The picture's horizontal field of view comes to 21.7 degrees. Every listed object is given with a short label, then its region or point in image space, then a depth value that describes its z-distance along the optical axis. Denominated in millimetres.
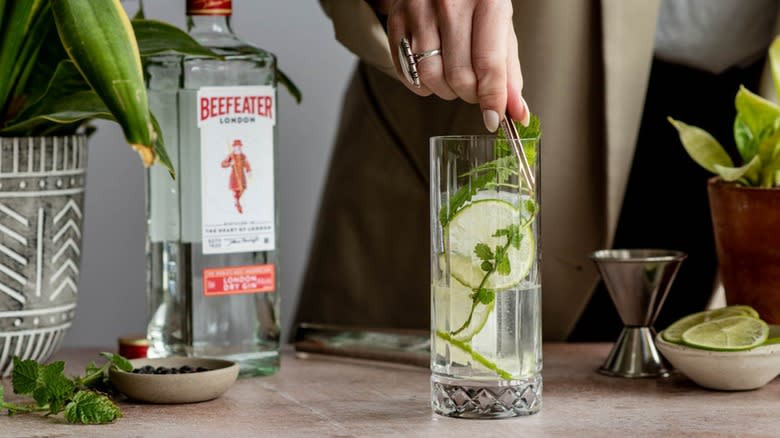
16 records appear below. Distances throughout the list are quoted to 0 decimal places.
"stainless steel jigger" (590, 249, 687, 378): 1269
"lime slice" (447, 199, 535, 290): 1142
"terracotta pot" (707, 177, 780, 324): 1260
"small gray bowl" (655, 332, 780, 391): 1214
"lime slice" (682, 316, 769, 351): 1223
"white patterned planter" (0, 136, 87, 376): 1261
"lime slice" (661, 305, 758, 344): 1257
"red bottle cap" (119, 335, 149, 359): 1328
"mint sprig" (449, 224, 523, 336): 1143
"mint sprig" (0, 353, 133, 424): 1164
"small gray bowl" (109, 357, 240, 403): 1203
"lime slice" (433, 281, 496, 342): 1154
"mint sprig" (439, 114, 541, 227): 1147
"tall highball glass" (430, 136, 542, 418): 1145
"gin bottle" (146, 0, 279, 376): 1285
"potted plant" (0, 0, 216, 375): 1259
